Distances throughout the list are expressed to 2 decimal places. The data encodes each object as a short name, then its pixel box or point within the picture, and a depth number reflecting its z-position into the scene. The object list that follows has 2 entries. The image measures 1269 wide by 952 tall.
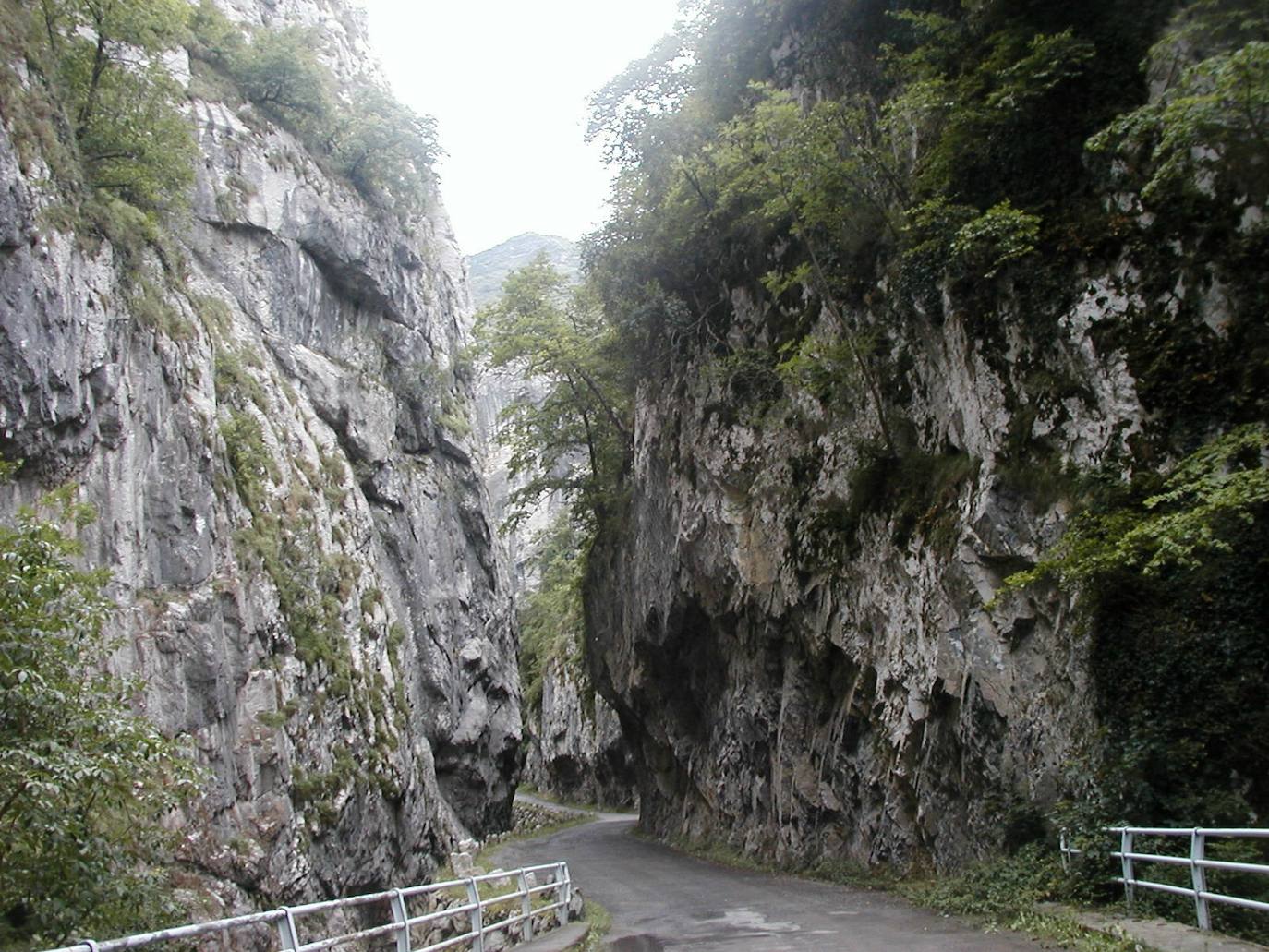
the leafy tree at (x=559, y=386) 30.25
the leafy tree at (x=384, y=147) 33.19
